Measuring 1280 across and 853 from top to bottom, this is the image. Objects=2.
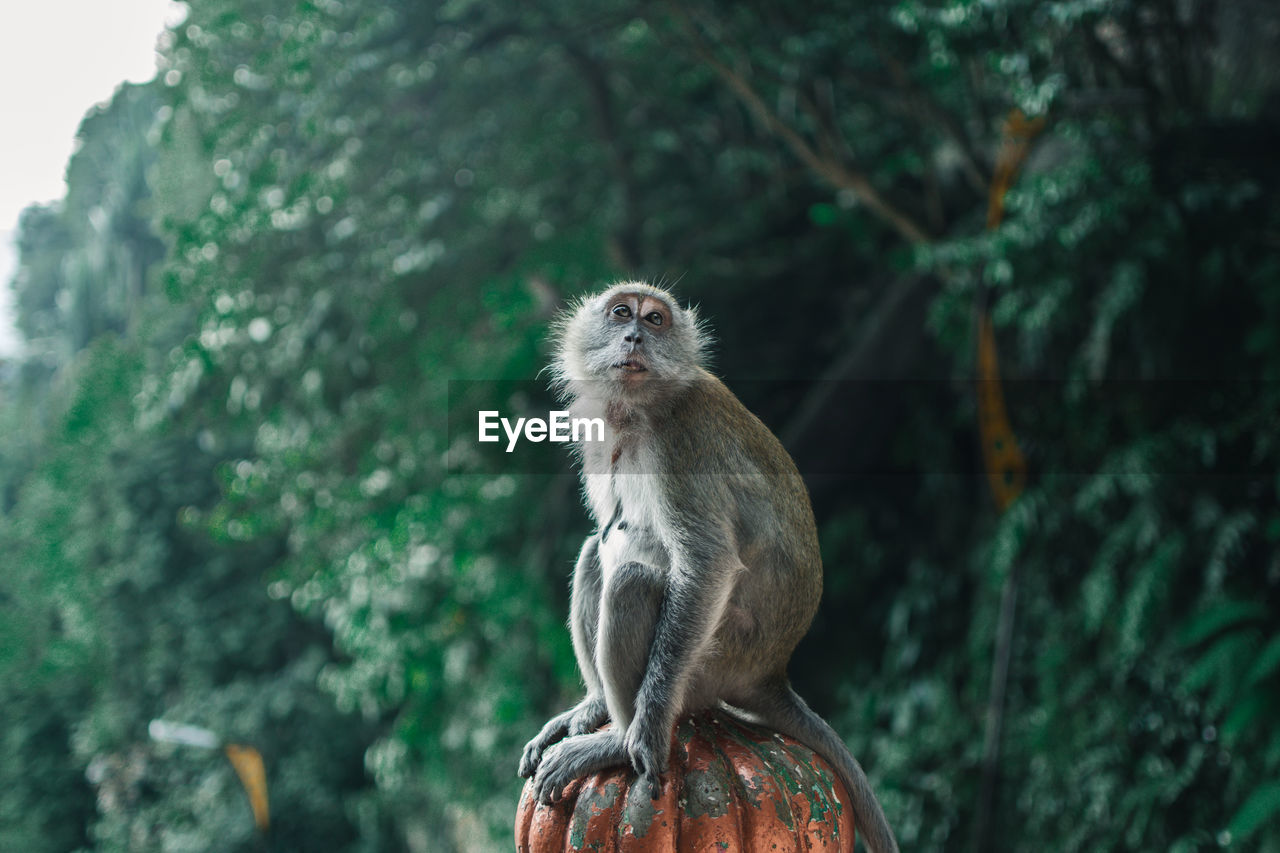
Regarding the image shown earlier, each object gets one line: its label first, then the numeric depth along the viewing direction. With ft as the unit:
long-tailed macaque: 6.12
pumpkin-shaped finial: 5.24
